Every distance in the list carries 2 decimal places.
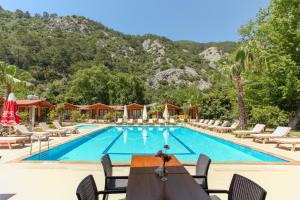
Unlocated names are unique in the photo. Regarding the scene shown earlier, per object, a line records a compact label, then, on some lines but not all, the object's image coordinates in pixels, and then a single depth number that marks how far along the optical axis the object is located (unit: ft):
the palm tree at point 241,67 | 29.18
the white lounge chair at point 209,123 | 33.88
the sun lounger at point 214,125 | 31.78
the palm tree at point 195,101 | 53.56
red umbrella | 19.38
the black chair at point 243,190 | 3.72
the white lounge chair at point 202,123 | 36.15
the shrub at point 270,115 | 32.89
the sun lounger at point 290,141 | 15.94
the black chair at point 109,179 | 5.63
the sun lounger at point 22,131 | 17.52
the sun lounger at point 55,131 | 21.81
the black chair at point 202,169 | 5.72
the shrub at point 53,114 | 39.51
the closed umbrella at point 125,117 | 47.60
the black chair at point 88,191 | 3.42
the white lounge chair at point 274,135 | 19.47
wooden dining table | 3.89
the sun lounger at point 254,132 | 23.02
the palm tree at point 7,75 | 27.39
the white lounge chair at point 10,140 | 15.27
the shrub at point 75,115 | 47.98
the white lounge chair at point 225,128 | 28.33
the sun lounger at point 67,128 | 24.27
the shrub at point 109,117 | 52.57
